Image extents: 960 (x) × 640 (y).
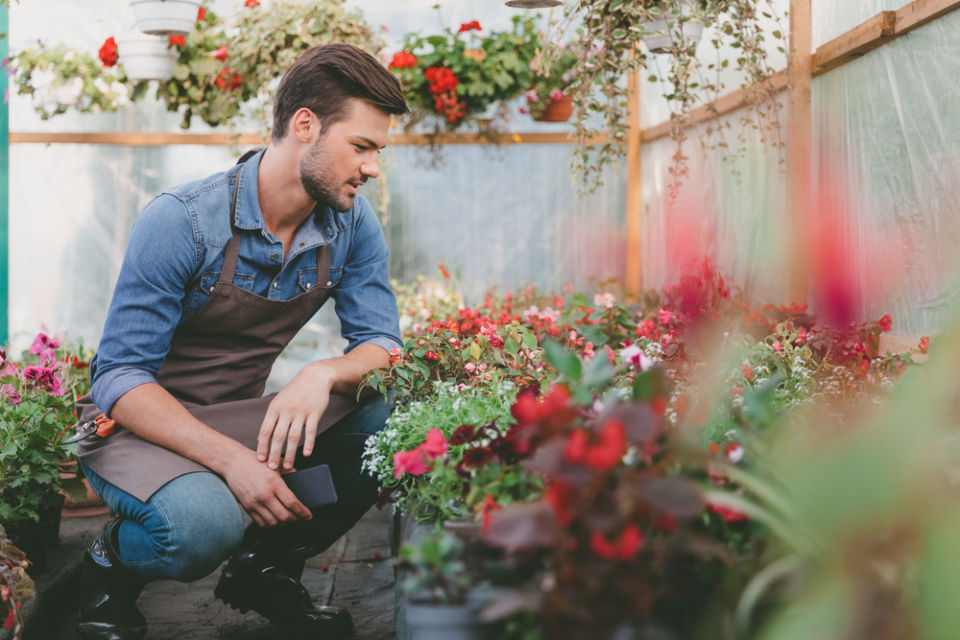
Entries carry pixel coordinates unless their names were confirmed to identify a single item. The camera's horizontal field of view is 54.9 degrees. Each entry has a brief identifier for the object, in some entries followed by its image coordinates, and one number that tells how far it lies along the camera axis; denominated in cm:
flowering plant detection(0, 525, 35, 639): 158
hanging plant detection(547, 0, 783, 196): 303
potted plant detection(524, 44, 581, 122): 475
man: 190
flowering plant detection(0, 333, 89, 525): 241
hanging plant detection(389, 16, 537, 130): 466
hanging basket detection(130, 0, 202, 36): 398
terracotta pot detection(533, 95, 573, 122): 498
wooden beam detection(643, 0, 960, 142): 246
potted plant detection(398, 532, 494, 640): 104
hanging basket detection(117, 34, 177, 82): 445
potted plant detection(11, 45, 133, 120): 472
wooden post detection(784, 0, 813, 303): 324
